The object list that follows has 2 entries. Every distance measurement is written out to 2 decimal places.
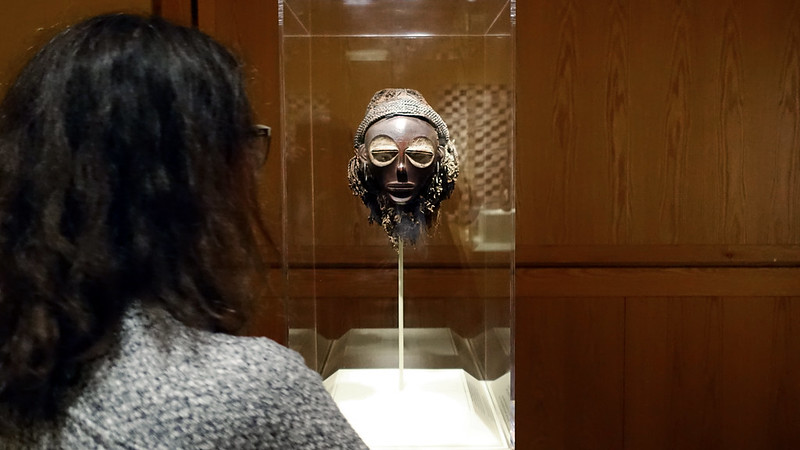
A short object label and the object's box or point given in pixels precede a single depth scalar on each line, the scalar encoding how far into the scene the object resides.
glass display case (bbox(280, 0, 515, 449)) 1.83
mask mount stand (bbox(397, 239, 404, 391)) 1.86
